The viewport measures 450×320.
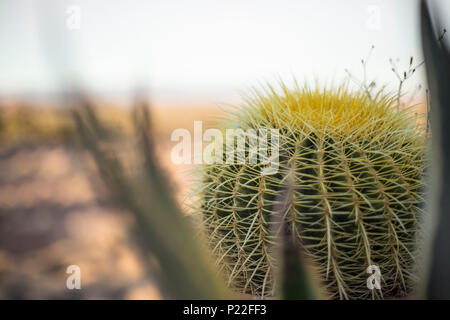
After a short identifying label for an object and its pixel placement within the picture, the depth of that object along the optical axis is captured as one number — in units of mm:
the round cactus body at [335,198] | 362
